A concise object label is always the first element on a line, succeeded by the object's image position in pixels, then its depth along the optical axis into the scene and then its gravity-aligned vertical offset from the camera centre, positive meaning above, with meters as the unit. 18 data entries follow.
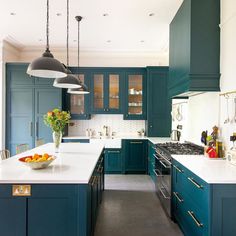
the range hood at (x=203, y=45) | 2.70 +0.91
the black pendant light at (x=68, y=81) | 2.96 +0.48
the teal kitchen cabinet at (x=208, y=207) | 1.71 -0.79
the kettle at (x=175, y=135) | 4.41 -0.42
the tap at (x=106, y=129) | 5.48 -0.38
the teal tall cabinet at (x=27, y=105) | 4.99 +0.22
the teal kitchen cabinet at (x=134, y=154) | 4.99 -0.92
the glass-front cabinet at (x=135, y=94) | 5.28 +0.53
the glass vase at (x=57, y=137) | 2.81 -0.30
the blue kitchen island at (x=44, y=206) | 1.66 -0.72
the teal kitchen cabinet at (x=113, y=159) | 4.98 -1.04
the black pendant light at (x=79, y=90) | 3.65 +0.45
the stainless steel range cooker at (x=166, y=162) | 2.92 -0.71
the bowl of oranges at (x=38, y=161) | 1.91 -0.43
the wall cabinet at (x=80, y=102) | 5.30 +0.33
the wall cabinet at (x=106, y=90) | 5.30 +0.62
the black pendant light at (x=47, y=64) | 2.04 +0.49
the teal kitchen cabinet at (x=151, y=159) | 4.20 -0.93
